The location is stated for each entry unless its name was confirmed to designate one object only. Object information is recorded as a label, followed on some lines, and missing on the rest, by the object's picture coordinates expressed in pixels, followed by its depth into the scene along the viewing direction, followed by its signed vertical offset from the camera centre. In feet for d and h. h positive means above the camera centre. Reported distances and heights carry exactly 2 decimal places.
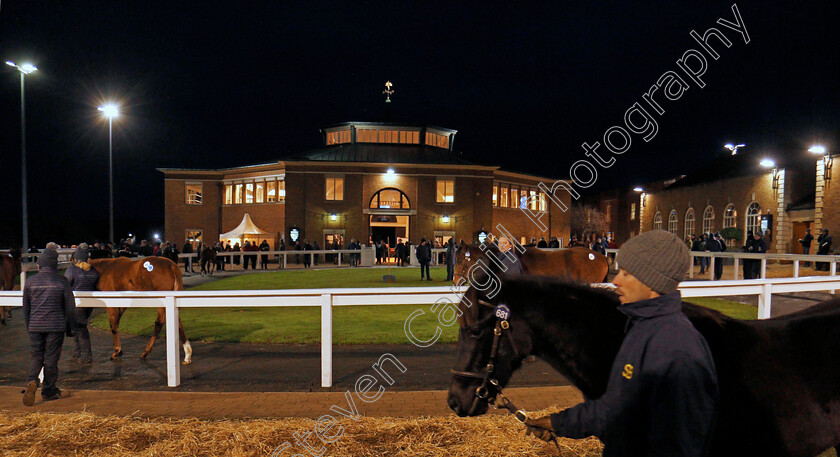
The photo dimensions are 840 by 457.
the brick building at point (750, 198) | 95.66 +5.35
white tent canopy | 115.44 -3.94
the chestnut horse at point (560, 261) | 30.30 -2.99
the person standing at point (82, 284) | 22.89 -3.72
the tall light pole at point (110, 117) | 82.74 +17.28
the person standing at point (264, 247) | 96.01 -6.55
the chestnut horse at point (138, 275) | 25.70 -3.47
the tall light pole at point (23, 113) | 65.41 +13.96
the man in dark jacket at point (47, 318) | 17.69 -4.09
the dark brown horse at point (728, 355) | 6.61 -2.20
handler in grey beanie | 5.13 -1.77
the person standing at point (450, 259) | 61.36 -5.52
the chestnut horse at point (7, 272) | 38.06 -4.94
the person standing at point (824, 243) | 52.85 -2.44
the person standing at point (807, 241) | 60.70 -2.55
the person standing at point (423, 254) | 66.23 -5.26
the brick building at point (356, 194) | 125.18 +6.39
